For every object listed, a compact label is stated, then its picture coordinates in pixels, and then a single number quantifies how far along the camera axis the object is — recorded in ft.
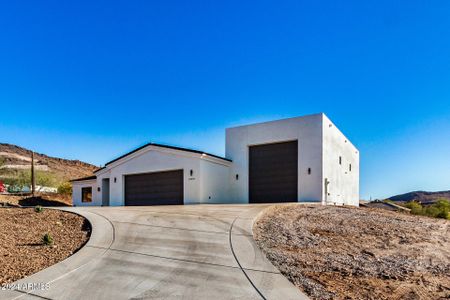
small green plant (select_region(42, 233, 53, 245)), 27.35
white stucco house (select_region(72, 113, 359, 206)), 62.80
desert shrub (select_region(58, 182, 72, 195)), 139.64
